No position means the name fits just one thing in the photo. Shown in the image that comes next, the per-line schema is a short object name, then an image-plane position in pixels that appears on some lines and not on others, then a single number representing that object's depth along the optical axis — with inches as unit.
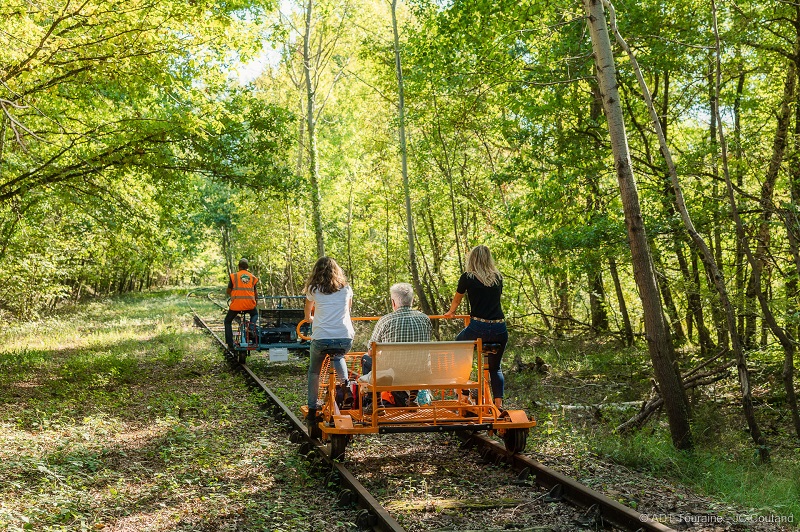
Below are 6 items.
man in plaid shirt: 305.9
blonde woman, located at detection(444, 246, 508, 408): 312.2
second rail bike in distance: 605.6
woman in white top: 314.8
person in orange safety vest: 608.1
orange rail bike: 280.7
